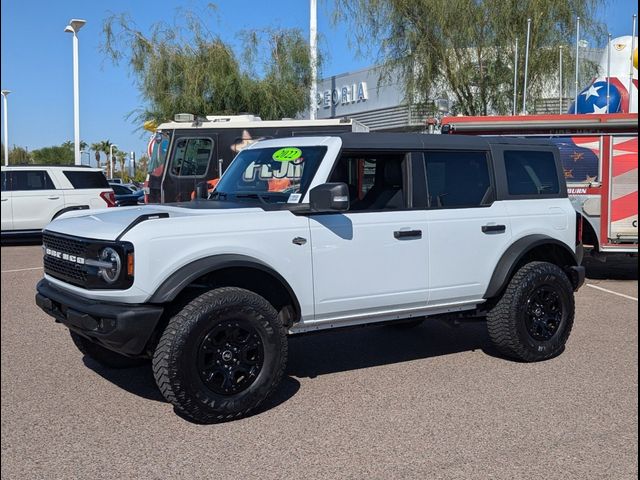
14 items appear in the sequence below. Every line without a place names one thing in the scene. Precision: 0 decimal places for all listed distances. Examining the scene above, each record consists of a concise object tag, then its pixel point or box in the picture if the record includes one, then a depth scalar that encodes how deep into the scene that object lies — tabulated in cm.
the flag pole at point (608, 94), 1377
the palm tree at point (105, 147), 8496
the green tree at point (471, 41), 1703
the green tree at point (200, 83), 2109
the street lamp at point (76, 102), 2072
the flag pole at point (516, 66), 1441
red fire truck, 1058
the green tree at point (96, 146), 8622
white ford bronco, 438
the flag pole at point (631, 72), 1541
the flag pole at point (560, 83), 1513
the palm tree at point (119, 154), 7975
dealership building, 1771
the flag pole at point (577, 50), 1502
